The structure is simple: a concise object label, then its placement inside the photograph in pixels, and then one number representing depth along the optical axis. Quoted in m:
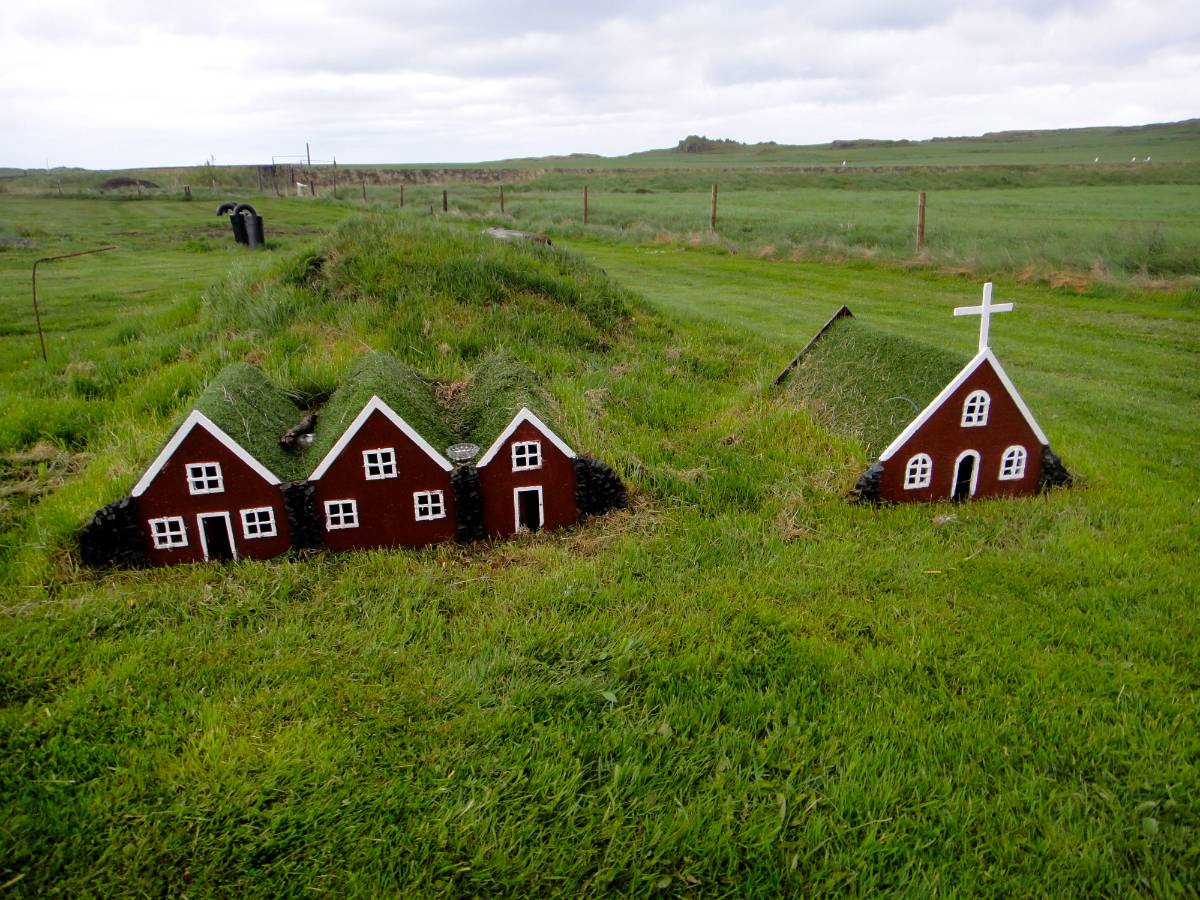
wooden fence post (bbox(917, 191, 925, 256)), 21.04
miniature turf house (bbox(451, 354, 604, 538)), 5.32
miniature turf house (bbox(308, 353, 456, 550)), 5.06
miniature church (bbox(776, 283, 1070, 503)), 5.80
